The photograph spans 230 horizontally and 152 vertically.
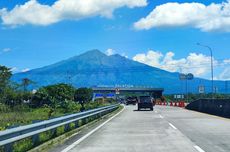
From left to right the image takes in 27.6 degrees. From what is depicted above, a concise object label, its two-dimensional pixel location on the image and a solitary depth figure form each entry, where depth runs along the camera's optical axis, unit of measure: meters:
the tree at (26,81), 112.80
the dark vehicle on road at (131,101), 106.17
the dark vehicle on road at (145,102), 55.30
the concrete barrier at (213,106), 36.68
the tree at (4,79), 70.22
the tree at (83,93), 138.65
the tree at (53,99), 45.99
